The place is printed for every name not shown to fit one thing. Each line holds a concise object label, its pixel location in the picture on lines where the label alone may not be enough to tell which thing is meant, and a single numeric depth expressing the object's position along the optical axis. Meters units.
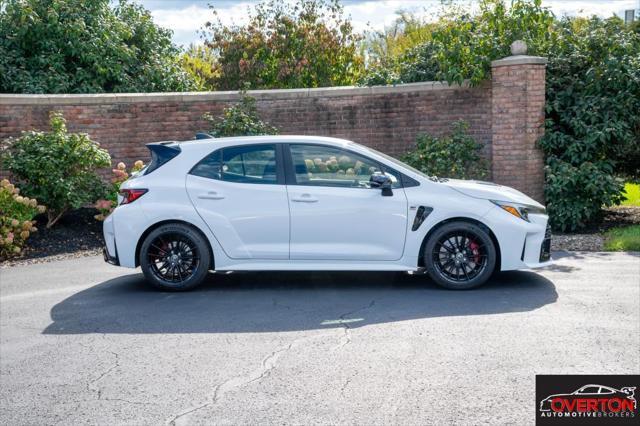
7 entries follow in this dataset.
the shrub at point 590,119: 12.23
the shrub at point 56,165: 12.29
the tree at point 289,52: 19.25
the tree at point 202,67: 20.11
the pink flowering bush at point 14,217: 11.33
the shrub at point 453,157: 12.83
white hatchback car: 8.33
